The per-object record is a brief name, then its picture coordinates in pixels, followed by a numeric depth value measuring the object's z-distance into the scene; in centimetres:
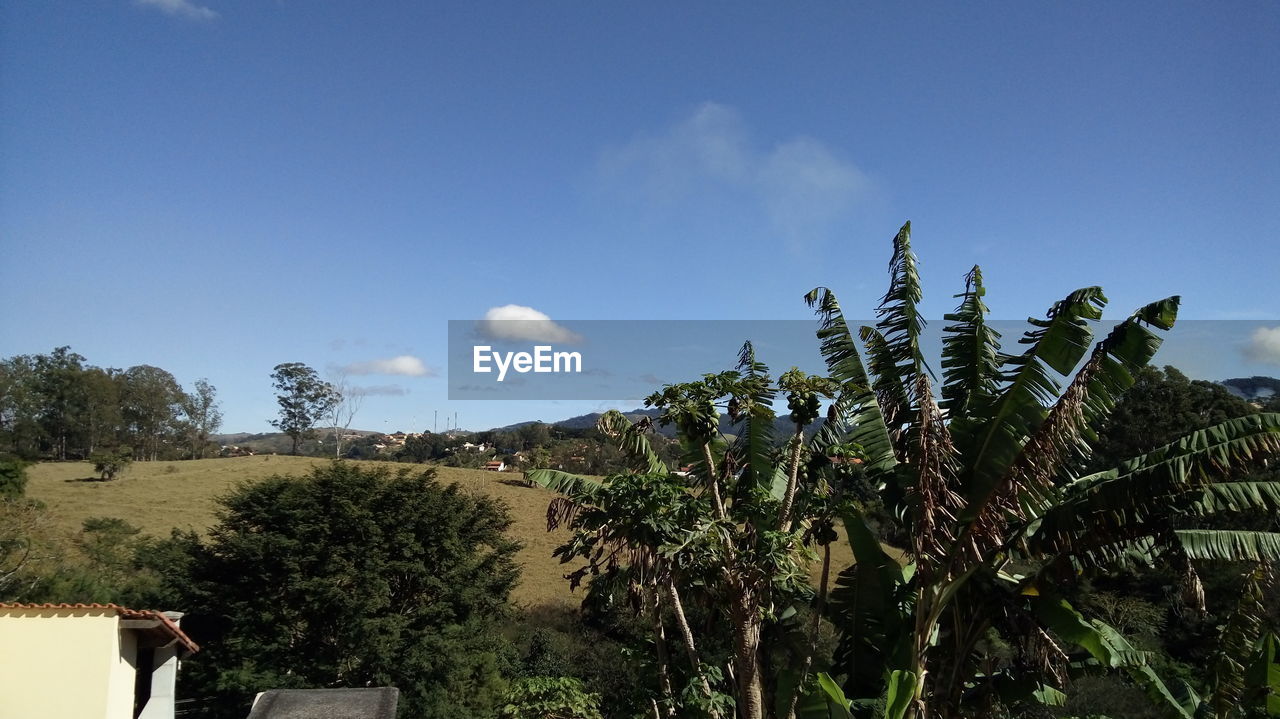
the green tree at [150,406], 5431
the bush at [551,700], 1077
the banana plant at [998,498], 597
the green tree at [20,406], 4575
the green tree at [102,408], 5156
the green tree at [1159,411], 2823
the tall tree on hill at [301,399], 5719
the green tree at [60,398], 4981
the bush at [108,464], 3803
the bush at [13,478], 2510
